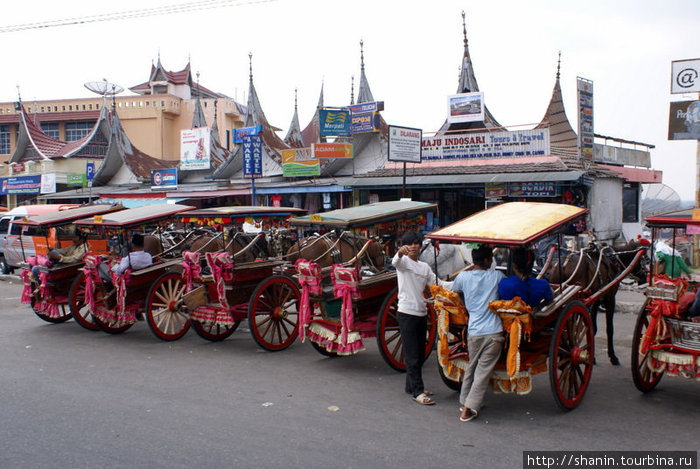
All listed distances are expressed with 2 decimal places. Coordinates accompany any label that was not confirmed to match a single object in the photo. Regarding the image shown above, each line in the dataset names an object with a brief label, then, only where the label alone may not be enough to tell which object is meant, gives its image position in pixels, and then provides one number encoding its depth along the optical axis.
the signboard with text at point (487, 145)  15.50
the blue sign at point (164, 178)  23.97
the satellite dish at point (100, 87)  33.12
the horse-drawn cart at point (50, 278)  9.03
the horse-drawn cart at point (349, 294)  6.41
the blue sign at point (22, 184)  28.61
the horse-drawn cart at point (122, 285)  8.19
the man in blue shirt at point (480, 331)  4.87
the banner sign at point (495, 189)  15.38
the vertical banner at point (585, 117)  14.66
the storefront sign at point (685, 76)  12.23
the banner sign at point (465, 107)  17.41
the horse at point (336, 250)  7.98
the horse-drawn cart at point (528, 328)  4.81
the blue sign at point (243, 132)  21.25
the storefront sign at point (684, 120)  12.46
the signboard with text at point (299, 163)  19.66
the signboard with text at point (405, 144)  14.95
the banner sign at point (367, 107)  18.48
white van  16.25
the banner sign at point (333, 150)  18.75
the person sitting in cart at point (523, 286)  4.87
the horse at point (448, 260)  8.77
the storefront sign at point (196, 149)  24.20
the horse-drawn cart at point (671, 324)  4.93
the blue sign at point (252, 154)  20.05
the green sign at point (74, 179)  26.61
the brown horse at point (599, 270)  6.52
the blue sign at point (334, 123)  18.69
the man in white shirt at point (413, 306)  5.54
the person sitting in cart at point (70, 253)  9.19
